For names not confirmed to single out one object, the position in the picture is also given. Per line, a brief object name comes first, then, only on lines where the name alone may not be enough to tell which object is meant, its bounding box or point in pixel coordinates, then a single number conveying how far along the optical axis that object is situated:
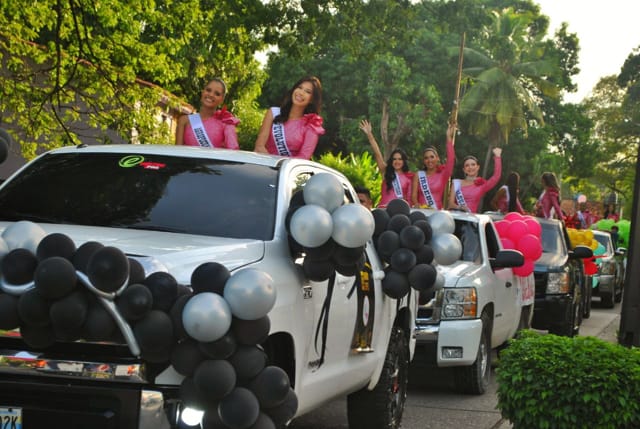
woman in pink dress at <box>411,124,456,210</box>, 13.75
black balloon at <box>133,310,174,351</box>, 4.32
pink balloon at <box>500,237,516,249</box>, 12.38
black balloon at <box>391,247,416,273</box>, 6.86
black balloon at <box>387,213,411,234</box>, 7.00
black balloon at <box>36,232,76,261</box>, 4.32
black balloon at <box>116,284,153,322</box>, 4.28
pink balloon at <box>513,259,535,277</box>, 12.12
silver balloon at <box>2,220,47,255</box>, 4.40
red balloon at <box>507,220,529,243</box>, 12.49
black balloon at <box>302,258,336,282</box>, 5.57
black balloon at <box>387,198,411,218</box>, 7.17
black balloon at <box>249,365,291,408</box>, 4.50
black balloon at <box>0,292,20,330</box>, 4.23
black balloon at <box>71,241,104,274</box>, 4.30
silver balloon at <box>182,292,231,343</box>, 4.33
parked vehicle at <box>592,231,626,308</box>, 24.64
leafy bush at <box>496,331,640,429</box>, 6.44
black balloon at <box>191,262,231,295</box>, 4.51
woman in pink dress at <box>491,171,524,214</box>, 16.84
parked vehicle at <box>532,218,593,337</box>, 14.20
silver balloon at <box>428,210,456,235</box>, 7.45
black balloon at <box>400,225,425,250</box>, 6.88
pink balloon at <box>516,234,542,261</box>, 12.09
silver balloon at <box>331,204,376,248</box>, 5.58
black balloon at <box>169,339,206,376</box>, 4.39
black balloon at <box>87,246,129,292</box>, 4.21
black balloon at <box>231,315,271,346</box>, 4.48
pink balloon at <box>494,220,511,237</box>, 12.63
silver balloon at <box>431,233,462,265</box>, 7.26
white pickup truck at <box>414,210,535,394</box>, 9.91
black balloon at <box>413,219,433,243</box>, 7.16
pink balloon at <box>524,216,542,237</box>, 12.67
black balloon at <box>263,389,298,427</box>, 4.61
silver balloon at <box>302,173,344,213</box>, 5.71
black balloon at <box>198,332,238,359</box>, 4.38
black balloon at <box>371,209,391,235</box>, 7.03
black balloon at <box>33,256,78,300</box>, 4.16
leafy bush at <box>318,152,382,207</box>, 40.00
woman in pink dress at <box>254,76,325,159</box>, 9.23
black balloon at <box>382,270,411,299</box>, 6.89
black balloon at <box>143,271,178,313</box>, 4.40
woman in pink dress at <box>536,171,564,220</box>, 18.75
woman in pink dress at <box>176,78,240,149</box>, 9.23
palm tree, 65.56
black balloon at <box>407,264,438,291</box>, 6.82
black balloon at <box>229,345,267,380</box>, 4.48
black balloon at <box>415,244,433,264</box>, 6.95
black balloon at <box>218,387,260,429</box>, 4.38
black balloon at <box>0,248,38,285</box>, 4.25
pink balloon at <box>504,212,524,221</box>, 13.25
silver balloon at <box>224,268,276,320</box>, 4.43
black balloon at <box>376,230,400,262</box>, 6.89
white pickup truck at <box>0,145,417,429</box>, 4.50
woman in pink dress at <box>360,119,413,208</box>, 13.66
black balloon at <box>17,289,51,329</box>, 4.19
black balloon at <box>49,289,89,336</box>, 4.18
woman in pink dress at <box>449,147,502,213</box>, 14.66
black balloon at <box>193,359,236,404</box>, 4.34
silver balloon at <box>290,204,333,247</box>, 5.50
